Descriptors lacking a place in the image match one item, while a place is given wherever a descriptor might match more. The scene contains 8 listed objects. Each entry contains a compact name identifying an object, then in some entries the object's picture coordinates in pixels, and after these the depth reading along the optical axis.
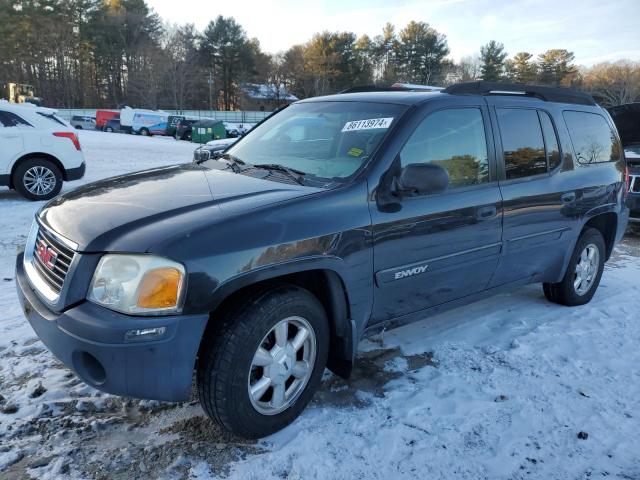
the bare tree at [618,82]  59.38
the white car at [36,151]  8.00
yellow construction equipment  47.68
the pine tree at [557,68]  68.12
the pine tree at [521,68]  67.81
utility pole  63.66
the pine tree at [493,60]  68.62
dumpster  33.12
